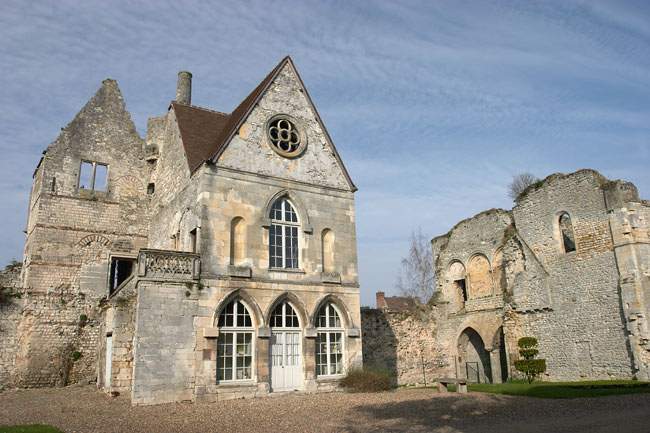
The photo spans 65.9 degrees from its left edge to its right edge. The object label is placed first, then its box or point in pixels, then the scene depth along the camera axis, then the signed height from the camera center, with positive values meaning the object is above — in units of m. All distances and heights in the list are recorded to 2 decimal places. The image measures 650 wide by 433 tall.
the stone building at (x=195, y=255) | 13.31 +2.97
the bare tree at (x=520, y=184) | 38.91 +11.64
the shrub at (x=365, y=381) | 14.96 -1.12
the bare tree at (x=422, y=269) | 34.51 +4.88
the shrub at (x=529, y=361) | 17.58 -0.82
